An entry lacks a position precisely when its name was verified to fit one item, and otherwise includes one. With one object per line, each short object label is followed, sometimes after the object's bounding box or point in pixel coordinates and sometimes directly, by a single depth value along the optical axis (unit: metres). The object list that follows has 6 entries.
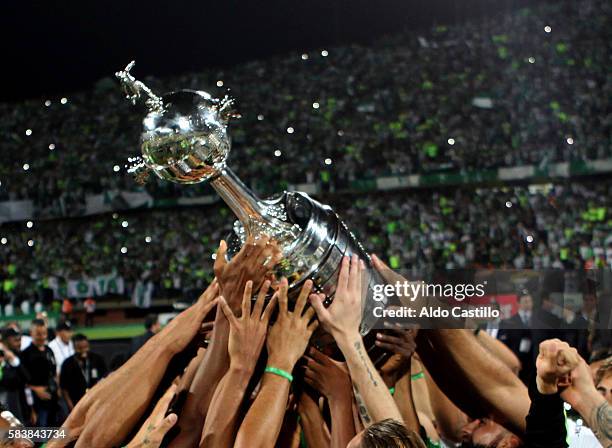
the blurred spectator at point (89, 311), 15.08
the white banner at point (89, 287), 16.58
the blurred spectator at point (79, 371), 6.63
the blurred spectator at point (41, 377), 6.70
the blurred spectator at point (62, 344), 7.69
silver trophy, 1.58
